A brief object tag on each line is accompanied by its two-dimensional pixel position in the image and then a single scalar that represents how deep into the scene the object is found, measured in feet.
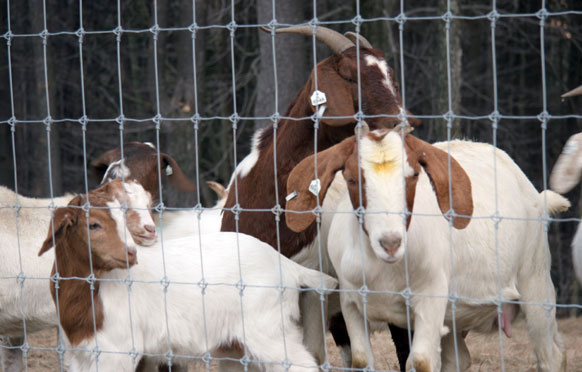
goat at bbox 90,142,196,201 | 17.52
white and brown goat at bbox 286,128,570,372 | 12.57
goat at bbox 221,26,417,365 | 15.39
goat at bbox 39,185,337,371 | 14.11
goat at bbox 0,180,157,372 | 19.25
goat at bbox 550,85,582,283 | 13.44
